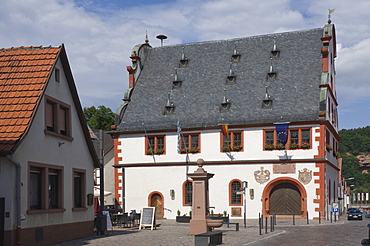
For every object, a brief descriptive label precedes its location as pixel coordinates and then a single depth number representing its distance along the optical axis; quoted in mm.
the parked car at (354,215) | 45250
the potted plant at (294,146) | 42938
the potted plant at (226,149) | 44844
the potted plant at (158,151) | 47022
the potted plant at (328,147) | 43747
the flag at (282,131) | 42062
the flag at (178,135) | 45425
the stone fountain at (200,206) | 25969
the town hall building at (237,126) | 43156
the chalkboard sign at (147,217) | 31781
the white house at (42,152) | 19938
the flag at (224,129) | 44003
